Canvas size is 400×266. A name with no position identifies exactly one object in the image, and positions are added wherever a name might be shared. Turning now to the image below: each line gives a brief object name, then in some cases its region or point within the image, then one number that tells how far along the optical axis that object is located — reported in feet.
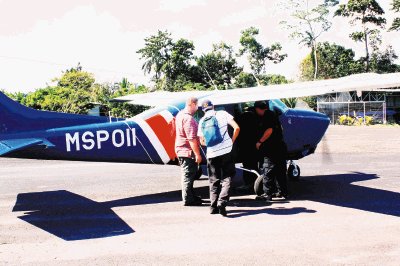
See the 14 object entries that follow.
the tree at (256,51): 213.66
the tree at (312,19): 219.20
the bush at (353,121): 144.27
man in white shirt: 24.40
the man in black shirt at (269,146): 27.86
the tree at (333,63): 195.21
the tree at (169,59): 197.26
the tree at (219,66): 197.77
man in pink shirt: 25.93
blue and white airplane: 26.43
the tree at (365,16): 180.34
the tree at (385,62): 188.96
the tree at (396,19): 172.04
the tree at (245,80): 195.31
